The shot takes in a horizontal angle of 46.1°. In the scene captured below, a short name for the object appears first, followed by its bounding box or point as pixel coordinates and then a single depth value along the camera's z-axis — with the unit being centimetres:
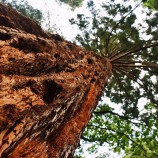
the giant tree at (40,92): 162
